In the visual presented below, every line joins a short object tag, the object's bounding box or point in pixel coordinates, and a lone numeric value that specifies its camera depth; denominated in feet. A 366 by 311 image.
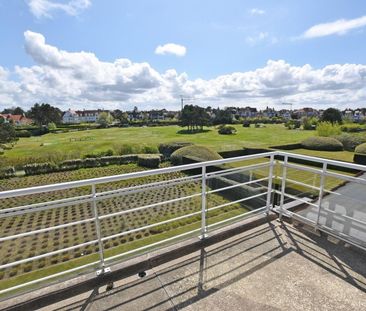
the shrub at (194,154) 55.52
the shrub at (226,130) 131.03
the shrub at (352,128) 101.65
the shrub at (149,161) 60.39
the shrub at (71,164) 59.82
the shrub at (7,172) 53.39
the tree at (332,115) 136.83
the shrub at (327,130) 78.48
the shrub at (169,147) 71.08
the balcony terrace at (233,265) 6.95
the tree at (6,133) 92.07
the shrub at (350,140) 65.85
